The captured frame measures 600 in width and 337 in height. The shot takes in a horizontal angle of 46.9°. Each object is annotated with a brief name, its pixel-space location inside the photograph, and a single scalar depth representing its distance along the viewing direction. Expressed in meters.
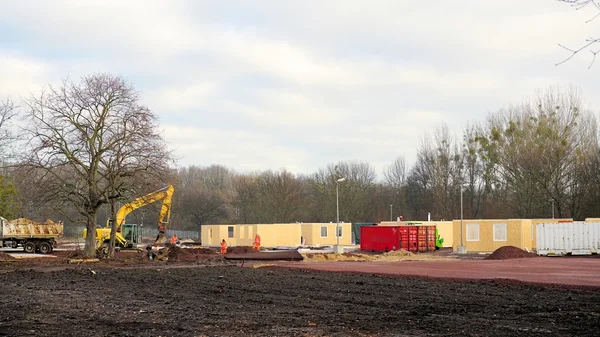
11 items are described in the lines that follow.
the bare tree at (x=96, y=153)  38.00
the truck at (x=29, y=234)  52.09
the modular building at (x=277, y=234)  65.06
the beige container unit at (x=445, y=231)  61.88
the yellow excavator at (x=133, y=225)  45.17
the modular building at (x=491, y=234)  50.00
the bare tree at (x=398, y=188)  95.12
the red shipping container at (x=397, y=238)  51.88
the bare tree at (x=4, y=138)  49.25
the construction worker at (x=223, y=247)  48.62
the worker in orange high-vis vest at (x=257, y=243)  49.41
